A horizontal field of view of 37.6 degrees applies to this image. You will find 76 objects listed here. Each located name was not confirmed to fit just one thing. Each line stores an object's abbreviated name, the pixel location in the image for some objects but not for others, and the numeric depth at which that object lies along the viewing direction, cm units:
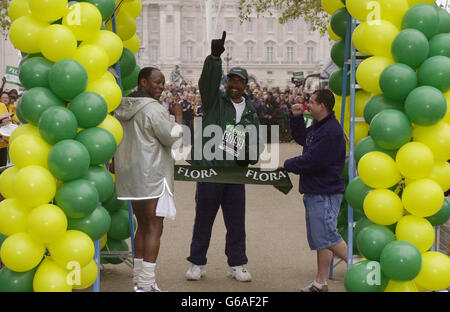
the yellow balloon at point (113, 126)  498
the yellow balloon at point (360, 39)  498
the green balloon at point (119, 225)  636
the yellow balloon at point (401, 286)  467
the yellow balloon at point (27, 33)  484
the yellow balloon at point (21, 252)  462
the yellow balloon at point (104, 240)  635
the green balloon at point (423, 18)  469
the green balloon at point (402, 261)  452
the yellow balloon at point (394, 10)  482
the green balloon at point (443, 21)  496
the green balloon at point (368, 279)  470
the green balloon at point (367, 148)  484
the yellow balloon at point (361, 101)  583
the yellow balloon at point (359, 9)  493
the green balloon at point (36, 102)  472
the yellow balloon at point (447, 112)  475
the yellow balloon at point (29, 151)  468
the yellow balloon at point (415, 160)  461
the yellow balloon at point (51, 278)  463
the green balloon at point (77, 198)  466
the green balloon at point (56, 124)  462
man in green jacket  627
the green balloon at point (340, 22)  613
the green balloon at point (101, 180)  488
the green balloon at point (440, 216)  483
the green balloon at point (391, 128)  465
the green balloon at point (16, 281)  471
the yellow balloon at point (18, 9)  508
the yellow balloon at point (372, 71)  488
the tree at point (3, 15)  1771
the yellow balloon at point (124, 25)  618
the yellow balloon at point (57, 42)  470
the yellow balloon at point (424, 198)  460
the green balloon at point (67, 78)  465
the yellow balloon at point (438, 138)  466
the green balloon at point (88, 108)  474
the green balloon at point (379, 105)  487
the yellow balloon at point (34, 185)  457
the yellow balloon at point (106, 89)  494
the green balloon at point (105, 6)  503
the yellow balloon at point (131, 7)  627
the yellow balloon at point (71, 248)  465
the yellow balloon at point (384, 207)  471
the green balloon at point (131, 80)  649
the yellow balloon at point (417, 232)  466
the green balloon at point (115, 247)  648
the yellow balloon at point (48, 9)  472
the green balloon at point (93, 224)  481
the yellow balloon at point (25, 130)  484
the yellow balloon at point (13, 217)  473
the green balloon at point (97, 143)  479
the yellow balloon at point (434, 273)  465
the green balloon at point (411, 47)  463
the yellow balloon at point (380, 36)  482
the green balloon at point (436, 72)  462
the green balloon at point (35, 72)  480
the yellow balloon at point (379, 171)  473
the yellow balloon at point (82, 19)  480
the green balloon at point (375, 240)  472
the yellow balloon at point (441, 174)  474
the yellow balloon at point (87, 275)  486
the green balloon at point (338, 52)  634
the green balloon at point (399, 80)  466
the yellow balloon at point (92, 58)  486
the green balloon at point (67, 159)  459
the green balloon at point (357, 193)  496
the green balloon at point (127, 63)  623
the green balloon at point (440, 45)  475
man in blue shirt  577
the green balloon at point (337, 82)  645
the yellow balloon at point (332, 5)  621
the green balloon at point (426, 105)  455
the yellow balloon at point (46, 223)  457
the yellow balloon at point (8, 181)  489
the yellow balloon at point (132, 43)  650
